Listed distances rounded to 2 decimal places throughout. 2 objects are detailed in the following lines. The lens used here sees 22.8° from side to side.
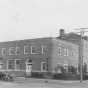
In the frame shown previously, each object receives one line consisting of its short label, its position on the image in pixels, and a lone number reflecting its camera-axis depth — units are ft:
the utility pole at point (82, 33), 111.65
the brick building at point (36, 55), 124.98
